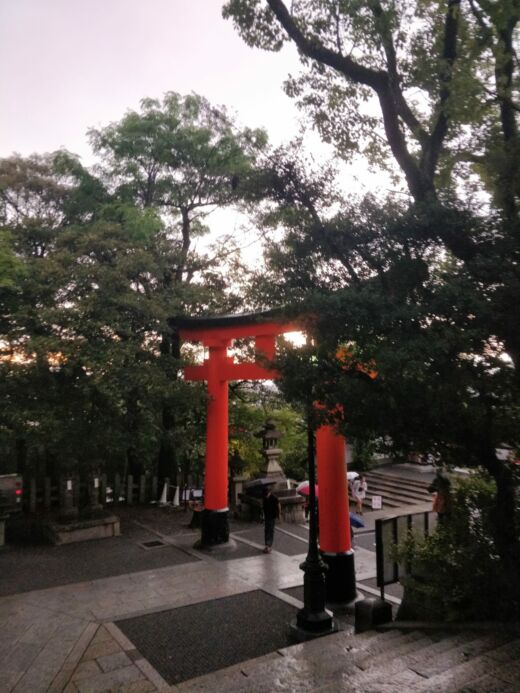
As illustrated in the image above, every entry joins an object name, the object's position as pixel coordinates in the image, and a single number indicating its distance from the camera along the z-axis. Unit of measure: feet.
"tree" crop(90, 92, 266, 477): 48.26
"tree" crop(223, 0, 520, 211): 21.30
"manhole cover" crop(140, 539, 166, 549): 36.52
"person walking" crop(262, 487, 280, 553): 34.58
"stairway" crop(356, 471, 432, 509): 57.00
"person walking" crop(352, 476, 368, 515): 51.62
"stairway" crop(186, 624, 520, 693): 13.37
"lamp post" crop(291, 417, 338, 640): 21.17
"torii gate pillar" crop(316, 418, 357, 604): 26.23
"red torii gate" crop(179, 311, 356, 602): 26.73
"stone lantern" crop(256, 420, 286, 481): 49.39
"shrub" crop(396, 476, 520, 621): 17.08
